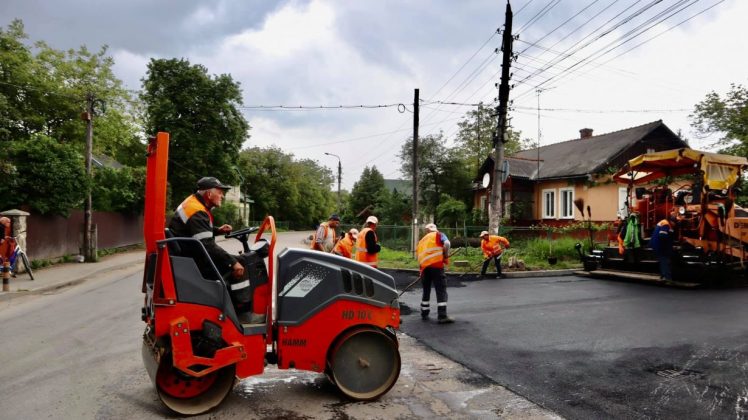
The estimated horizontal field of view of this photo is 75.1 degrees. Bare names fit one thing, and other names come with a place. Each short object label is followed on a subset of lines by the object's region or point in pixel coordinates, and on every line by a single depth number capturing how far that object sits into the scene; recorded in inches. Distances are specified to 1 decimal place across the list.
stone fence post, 527.5
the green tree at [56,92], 925.2
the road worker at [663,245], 410.9
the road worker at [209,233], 155.7
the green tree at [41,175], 557.3
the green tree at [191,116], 1196.5
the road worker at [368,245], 318.3
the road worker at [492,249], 529.3
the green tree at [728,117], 969.5
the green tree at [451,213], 1072.2
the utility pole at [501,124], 605.0
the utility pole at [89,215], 678.5
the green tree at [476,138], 1603.1
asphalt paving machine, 417.1
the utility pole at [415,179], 749.3
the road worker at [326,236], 386.3
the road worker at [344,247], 377.4
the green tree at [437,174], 1218.0
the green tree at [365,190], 1934.1
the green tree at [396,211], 1252.5
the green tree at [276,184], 2578.7
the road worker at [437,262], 296.0
